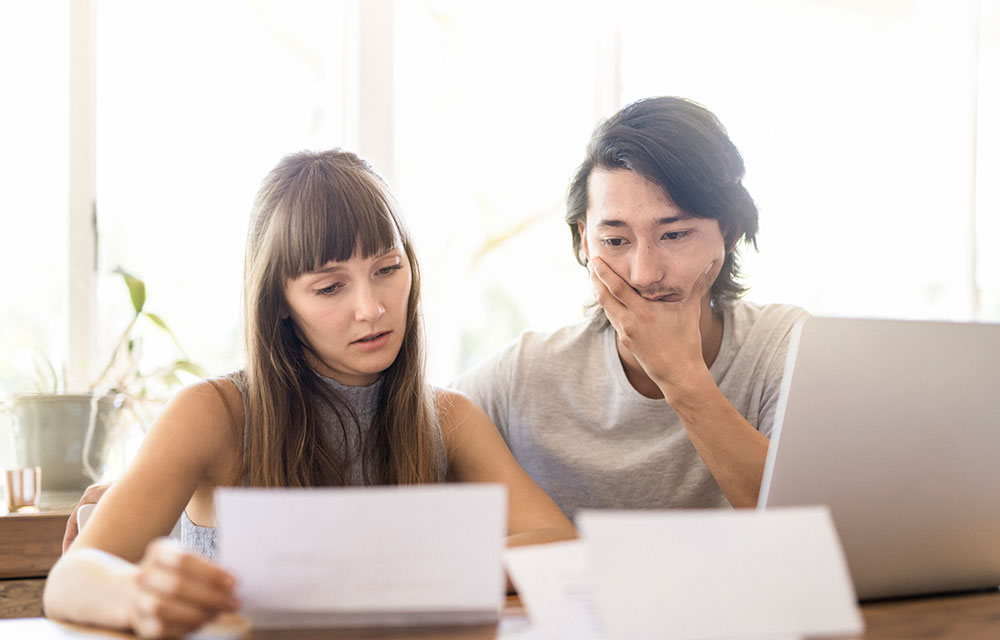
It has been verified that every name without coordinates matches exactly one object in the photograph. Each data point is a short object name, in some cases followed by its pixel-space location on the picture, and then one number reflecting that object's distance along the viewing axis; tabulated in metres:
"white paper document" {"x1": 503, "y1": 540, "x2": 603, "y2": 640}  0.67
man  1.37
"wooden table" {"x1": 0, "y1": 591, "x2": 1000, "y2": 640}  0.73
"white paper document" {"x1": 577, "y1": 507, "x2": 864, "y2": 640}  0.63
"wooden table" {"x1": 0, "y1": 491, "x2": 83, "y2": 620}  1.54
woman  1.21
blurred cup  1.58
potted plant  1.71
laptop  0.82
